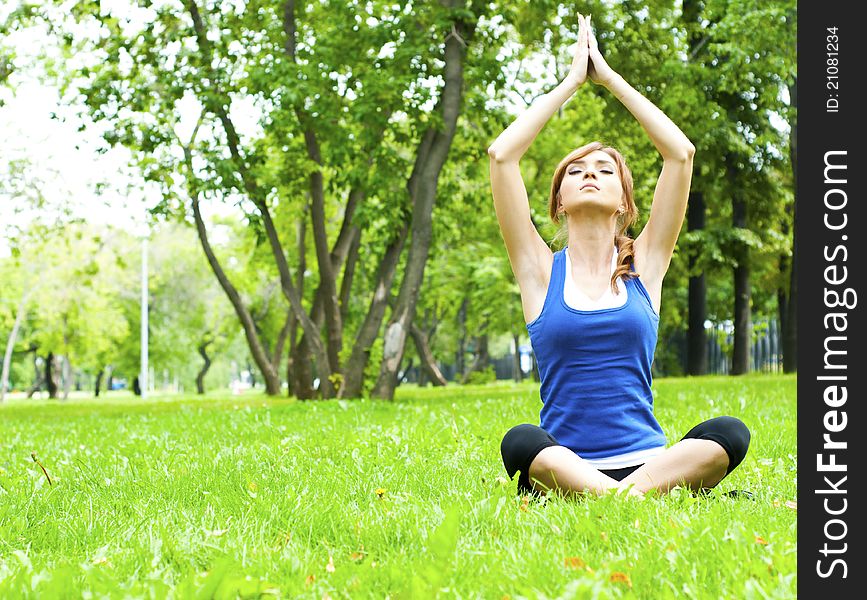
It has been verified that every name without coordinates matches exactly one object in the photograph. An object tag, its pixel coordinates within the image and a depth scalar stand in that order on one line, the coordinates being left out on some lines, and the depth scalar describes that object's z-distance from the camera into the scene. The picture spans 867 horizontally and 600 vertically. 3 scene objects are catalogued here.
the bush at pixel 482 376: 33.69
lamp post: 45.88
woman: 4.02
